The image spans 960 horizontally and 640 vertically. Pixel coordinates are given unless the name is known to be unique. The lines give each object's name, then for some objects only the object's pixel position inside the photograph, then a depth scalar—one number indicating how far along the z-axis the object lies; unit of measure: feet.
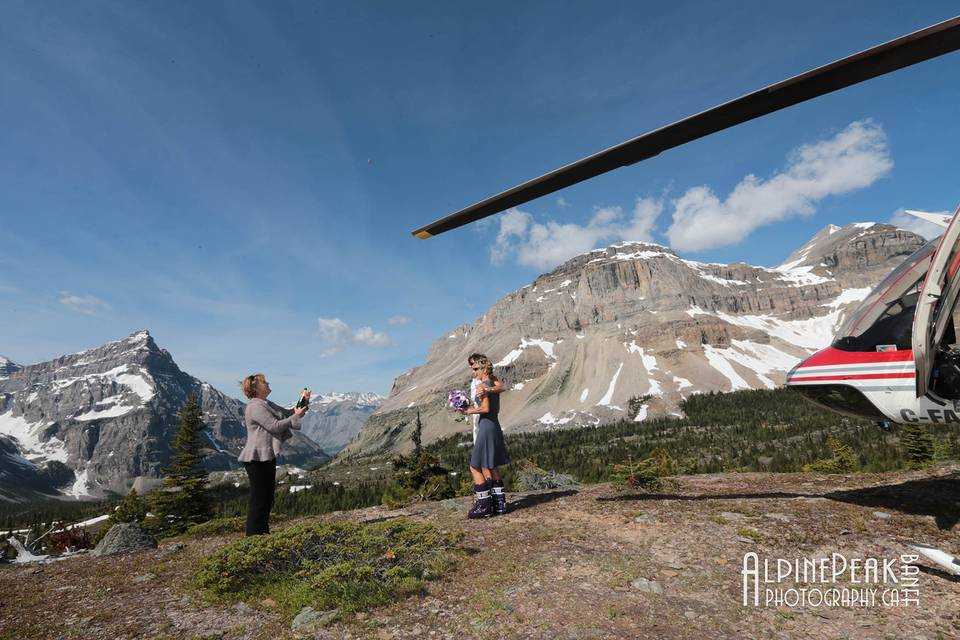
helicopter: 9.32
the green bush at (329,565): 14.92
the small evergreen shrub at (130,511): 116.16
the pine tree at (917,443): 70.85
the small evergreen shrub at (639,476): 31.19
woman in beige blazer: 21.72
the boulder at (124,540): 24.98
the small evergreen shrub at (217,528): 27.32
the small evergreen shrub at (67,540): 33.68
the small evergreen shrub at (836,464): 52.42
